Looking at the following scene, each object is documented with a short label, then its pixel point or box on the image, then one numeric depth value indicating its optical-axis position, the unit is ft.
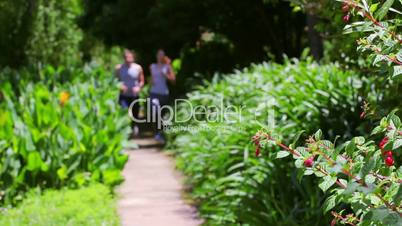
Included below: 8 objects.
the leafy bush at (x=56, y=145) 38.80
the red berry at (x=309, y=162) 13.99
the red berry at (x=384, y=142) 14.20
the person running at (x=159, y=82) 68.98
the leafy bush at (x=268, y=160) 31.99
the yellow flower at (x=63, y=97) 46.88
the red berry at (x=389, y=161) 14.17
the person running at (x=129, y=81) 68.76
